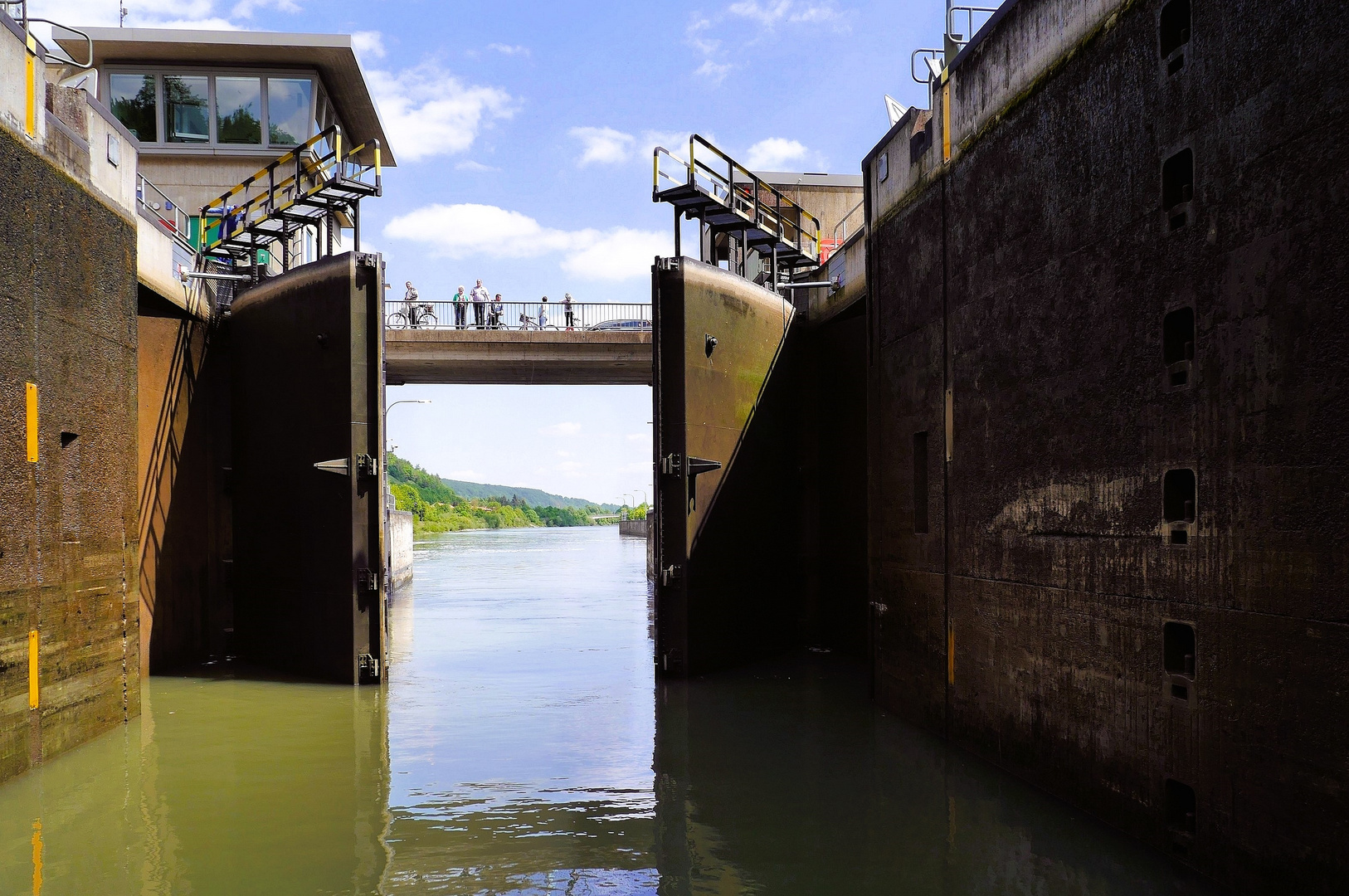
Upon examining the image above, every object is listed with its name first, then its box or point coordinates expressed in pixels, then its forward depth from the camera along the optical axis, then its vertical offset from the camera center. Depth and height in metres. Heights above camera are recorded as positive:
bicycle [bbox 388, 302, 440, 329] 28.09 +4.55
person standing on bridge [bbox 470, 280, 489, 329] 28.02 +4.74
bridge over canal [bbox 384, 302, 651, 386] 26.70 +3.53
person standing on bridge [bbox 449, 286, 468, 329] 27.75 +4.68
